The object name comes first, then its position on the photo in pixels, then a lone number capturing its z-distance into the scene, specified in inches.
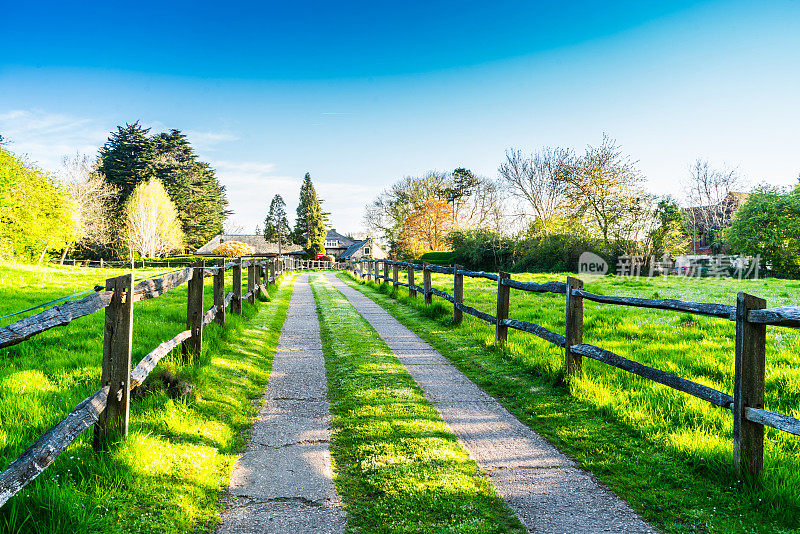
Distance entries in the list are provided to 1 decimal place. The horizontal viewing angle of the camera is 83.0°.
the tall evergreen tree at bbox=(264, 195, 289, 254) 3314.5
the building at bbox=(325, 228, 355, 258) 3656.5
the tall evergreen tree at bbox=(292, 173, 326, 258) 3031.5
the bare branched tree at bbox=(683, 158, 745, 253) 1818.4
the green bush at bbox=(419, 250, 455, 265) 1569.9
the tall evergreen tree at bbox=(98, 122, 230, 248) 2377.0
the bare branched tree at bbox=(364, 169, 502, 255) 1983.3
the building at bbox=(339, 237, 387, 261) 3129.9
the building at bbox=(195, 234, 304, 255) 3072.3
